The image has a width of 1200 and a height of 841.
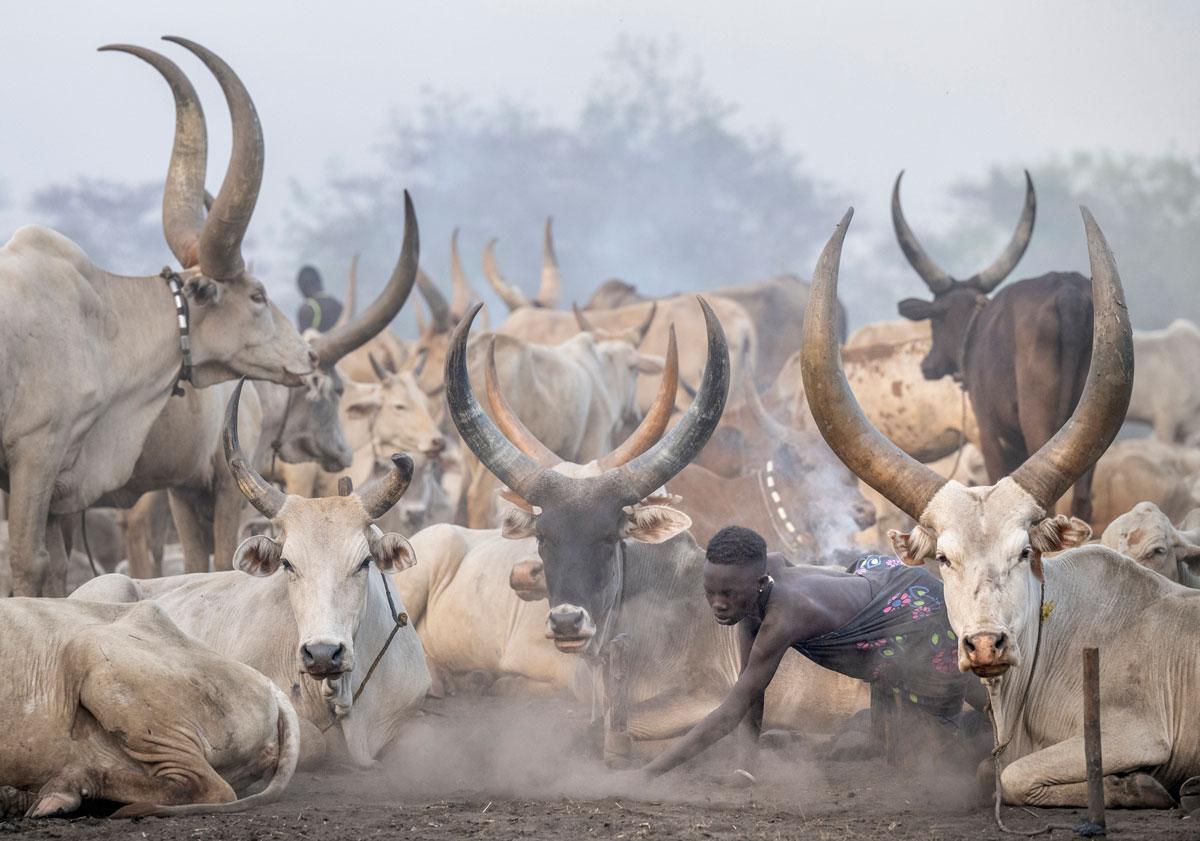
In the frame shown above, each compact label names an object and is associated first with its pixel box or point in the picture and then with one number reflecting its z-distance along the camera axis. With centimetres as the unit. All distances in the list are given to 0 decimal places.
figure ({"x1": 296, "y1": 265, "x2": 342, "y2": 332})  3272
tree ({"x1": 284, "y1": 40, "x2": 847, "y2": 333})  9187
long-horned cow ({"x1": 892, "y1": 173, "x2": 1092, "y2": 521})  1905
